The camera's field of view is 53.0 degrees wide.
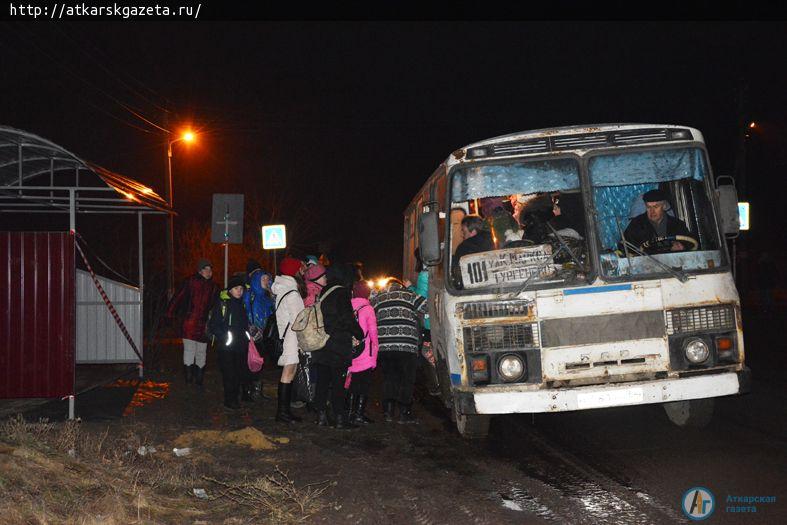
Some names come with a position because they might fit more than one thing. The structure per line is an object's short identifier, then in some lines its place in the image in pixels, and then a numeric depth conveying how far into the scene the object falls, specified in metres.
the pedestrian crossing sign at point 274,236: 16.52
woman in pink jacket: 8.61
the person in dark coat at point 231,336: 9.86
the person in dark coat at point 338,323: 8.27
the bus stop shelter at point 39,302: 8.57
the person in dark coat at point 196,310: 11.55
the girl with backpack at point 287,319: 8.62
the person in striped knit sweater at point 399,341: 8.82
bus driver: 6.95
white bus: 6.59
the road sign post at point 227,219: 13.44
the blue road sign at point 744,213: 17.55
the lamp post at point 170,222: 20.80
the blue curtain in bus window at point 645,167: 6.98
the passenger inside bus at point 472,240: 7.00
